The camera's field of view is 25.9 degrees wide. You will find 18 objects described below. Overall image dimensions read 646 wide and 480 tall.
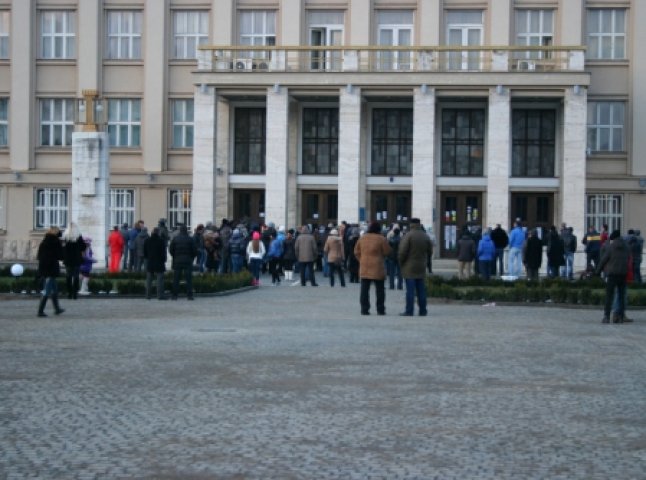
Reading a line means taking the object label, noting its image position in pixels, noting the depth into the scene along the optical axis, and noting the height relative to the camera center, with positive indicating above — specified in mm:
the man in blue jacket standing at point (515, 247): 44812 -544
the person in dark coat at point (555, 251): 44594 -653
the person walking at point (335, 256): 41156 -849
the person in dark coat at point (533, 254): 42031 -712
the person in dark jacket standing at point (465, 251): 42438 -659
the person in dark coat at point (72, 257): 31922 -772
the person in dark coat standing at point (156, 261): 32625 -850
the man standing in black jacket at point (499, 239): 45844 -302
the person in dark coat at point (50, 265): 26503 -804
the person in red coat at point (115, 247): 43938 -735
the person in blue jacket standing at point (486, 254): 41875 -737
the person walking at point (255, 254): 41406 -836
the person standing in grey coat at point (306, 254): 40812 -797
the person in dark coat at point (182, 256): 32688 -728
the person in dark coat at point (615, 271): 26047 -738
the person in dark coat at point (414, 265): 27359 -714
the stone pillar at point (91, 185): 48688 +1321
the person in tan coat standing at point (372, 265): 27359 -731
